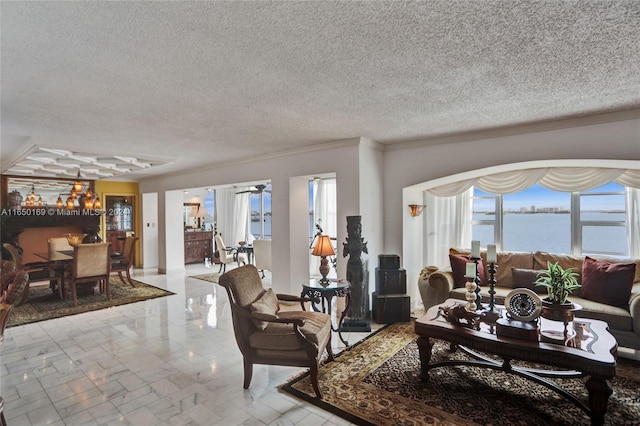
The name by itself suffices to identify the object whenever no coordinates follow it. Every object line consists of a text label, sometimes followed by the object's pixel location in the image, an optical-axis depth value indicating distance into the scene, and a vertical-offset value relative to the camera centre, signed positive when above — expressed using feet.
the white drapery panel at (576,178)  12.68 +1.23
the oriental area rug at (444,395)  7.56 -4.70
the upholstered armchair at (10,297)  7.09 -1.83
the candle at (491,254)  9.69 -1.29
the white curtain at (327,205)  24.25 +0.45
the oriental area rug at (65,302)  15.70 -4.77
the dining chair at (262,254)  23.73 -3.02
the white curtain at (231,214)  31.37 -0.18
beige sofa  10.37 -3.15
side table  11.44 -2.77
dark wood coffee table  7.01 -3.30
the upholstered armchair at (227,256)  25.30 -3.48
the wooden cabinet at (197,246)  30.94 -3.16
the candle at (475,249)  9.79 -1.15
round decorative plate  8.38 -2.45
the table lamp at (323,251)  12.34 -1.51
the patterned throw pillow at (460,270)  14.03 -2.58
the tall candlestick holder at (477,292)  9.93 -2.46
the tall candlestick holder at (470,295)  9.67 -2.52
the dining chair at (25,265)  18.21 -3.00
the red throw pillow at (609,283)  11.12 -2.56
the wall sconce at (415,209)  16.16 +0.07
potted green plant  8.30 -2.24
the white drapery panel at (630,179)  12.26 +1.10
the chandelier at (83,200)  20.20 +0.84
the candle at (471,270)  9.71 -1.76
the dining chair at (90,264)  17.48 -2.74
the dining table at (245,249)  26.32 -2.93
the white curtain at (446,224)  17.01 -0.75
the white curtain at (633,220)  13.16 -0.47
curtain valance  12.51 +1.22
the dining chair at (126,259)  21.52 -2.97
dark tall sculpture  13.78 -2.41
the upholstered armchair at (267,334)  8.45 -3.21
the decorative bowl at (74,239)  20.56 -1.61
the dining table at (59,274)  18.47 -3.38
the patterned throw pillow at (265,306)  8.78 -2.66
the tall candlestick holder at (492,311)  9.36 -2.95
